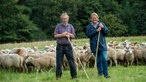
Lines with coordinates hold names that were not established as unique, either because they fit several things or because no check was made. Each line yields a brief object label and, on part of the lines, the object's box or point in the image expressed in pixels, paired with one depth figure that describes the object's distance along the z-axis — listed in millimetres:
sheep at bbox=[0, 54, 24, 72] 15563
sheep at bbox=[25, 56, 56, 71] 14898
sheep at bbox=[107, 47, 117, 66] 16375
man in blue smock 12234
